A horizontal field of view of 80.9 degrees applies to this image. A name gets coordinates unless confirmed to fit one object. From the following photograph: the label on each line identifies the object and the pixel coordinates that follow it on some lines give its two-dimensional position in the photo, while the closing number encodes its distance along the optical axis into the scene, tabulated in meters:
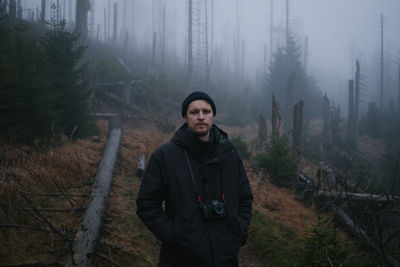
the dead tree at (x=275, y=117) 11.17
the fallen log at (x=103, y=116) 13.68
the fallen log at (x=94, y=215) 3.30
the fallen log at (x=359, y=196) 6.33
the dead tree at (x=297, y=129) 10.82
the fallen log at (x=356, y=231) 4.35
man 2.20
